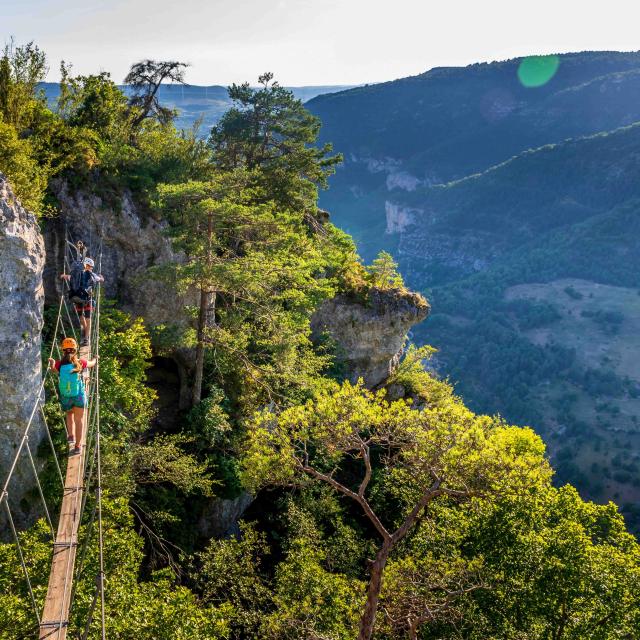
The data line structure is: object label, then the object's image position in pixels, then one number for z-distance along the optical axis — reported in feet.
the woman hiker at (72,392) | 32.40
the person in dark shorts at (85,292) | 49.49
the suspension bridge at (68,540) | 24.31
